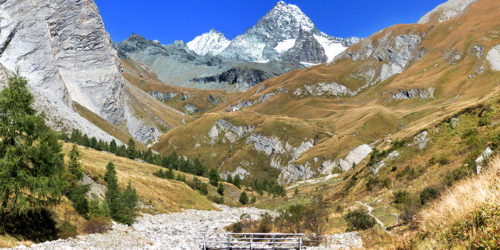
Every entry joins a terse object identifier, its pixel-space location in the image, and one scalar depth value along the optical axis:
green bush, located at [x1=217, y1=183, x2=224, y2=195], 93.50
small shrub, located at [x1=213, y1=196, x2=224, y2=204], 85.25
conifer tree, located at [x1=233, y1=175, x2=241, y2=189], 119.50
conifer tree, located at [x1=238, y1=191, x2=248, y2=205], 95.50
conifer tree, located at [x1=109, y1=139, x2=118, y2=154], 118.81
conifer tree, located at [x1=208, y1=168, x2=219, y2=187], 98.44
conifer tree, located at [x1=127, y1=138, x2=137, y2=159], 119.62
